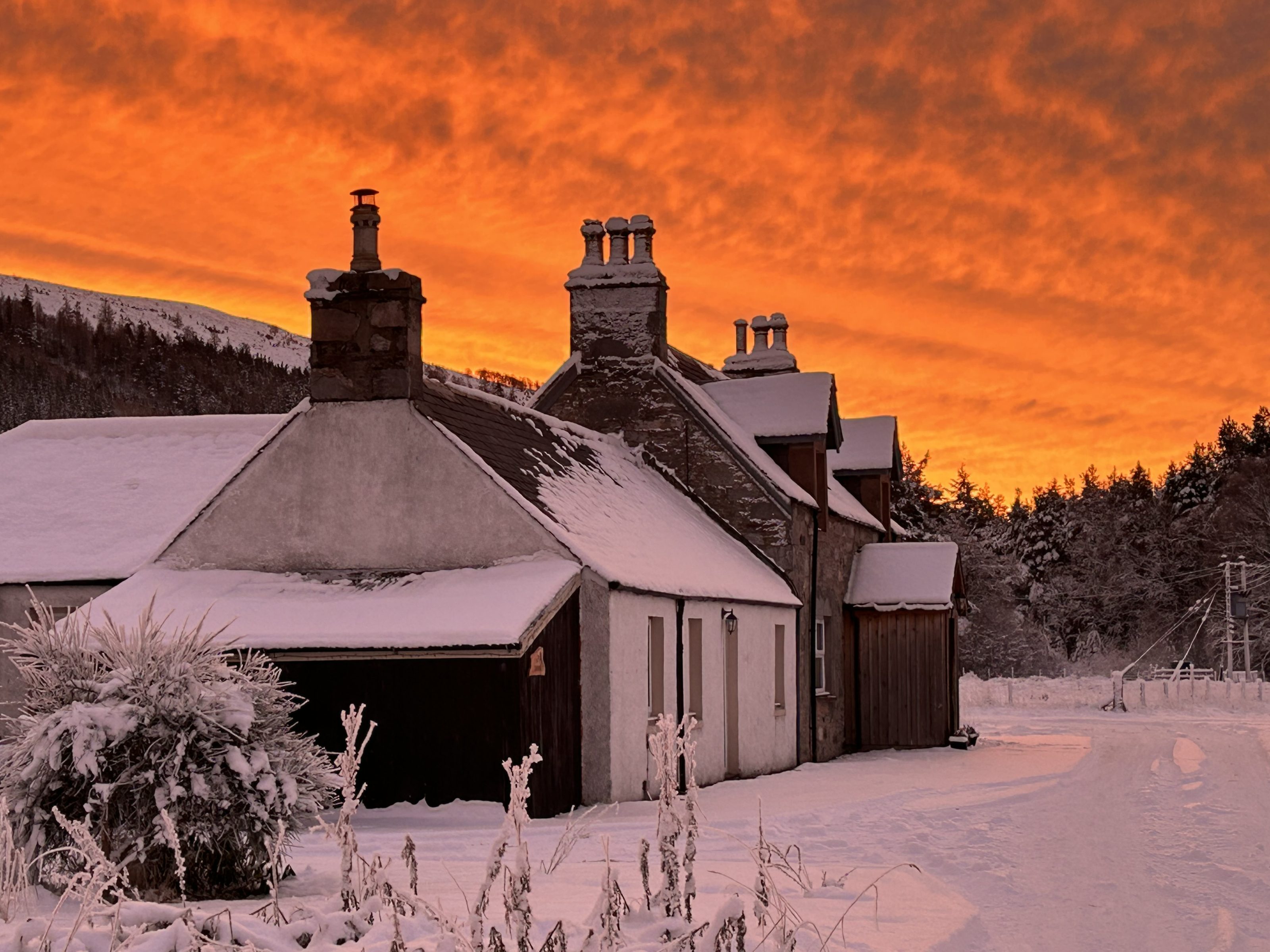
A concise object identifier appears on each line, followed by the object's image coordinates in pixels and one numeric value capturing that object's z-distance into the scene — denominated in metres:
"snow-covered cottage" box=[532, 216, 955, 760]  25.33
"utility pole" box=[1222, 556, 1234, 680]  53.28
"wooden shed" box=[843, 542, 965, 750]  28.03
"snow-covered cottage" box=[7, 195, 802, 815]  15.92
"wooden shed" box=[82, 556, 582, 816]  15.70
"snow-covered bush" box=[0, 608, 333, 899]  9.52
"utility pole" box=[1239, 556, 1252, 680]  51.62
